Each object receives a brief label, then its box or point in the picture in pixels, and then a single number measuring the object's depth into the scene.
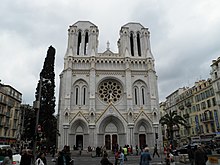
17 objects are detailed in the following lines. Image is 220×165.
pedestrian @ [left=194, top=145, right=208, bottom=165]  8.20
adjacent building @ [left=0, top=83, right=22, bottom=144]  37.94
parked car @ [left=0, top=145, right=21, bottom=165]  11.48
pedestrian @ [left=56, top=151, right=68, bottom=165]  7.54
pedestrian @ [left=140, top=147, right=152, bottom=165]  8.17
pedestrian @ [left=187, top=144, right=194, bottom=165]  12.48
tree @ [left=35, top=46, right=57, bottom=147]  23.84
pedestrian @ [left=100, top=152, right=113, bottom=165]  7.45
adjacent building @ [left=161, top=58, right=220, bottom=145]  36.16
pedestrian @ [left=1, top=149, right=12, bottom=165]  8.17
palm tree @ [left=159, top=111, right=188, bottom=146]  30.37
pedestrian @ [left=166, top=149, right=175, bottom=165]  12.46
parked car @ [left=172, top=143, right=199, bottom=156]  19.98
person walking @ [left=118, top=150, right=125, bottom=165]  11.72
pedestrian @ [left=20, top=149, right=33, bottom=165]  7.66
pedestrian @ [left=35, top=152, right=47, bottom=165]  7.72
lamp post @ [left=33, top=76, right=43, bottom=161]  11.30
